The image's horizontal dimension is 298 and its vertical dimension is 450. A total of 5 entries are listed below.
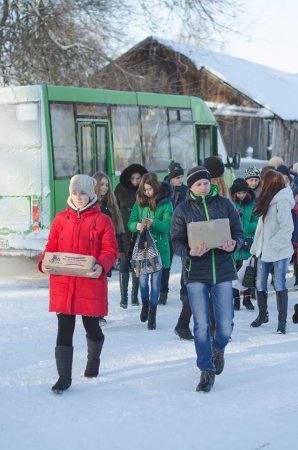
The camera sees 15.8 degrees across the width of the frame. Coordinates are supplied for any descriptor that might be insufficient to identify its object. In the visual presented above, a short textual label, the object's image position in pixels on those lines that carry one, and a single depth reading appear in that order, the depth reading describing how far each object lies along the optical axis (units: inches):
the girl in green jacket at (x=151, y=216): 441.2
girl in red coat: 307.6
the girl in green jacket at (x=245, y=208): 484.6
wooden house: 1690.5
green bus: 649.0
